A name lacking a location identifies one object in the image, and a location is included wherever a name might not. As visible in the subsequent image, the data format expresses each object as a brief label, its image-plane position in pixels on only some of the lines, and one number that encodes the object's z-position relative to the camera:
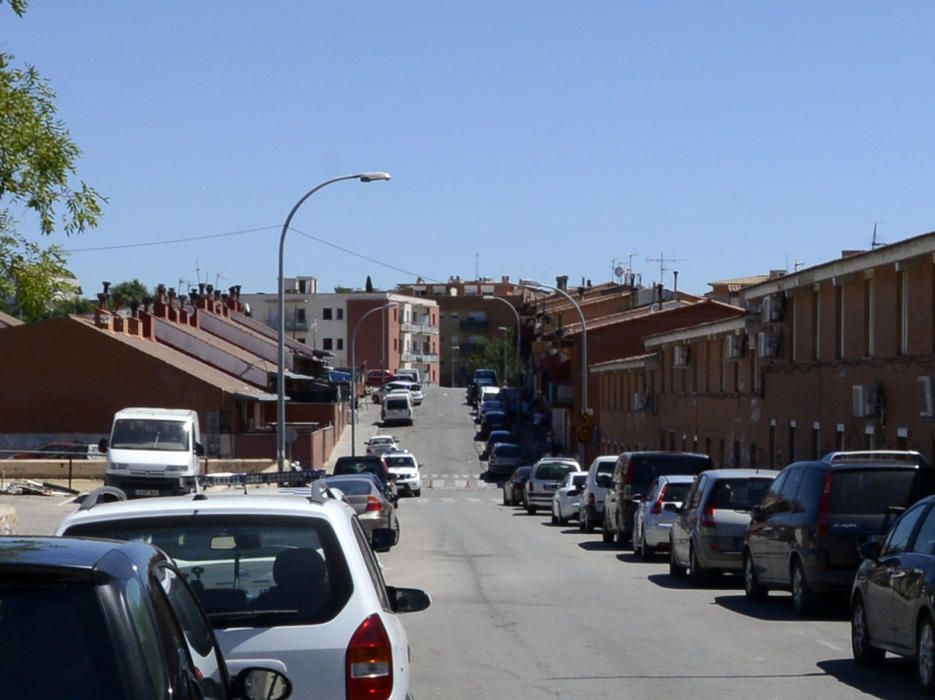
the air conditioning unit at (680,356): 53.09
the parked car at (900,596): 11.81
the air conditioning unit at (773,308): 39.25
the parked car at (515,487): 52.59
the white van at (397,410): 100.38
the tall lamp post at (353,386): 72.32
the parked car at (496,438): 83.56
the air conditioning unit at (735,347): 43.59
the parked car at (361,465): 40.22
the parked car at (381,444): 72.75
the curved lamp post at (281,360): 34.16
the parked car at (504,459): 72.31
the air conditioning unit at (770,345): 39.50
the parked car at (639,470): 29.28
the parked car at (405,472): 57.31
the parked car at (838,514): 16.67
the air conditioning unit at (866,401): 30.73
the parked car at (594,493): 35.94
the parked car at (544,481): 48.28
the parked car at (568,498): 39.84
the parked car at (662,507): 25.92
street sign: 53.19
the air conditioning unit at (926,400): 27.48
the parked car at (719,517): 21.08
